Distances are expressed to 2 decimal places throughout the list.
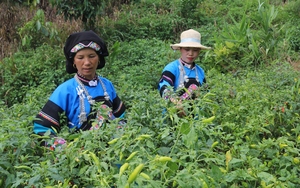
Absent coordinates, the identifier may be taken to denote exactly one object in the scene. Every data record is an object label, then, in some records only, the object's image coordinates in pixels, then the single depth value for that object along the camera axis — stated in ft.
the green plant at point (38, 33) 17.62
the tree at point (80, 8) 20.43
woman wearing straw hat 10.48
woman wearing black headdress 7.54
